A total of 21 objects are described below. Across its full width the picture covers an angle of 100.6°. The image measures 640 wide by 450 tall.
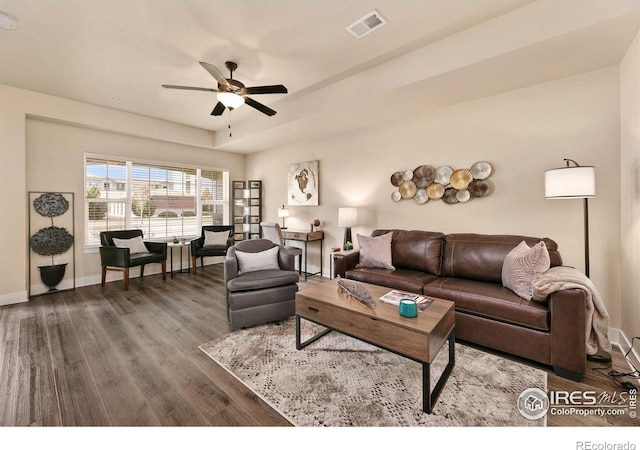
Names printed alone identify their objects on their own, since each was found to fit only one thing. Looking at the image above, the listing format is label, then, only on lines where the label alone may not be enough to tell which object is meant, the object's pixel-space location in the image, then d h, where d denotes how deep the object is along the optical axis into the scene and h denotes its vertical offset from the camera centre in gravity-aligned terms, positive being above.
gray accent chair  2.72 -0.75
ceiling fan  2.76 +1.41
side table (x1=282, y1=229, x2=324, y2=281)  4.76 -0.25
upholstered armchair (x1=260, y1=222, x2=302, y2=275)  4.59 -0.17
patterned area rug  1.59 -1.15
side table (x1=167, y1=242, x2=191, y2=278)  4.99 -0.51
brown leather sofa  1.92 -0.64
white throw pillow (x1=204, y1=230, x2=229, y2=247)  5.47 -0.30
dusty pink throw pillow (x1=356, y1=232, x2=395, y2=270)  3.34 -0.38
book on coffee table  2.06 -0.63
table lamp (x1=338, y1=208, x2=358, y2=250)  4.16 +0.08
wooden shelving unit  6.22 +0.35
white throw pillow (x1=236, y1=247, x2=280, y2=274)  3.10 -0.45
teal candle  1.83 -0.60
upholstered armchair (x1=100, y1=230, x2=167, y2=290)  4.15 -0.46
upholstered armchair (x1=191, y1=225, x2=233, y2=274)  5.14 -0.38
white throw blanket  1.93 -0.59
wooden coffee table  1.64 -0.73
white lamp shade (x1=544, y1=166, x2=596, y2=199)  2.26 +0.33
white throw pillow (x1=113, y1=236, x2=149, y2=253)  4.46 -0.33
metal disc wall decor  3.24 +0.51
